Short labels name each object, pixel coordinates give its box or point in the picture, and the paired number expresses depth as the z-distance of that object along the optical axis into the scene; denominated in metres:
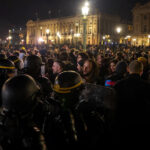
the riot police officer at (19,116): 2.05
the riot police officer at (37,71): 3.93
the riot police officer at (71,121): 2.34
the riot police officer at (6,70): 4.01
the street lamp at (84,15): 13.10
